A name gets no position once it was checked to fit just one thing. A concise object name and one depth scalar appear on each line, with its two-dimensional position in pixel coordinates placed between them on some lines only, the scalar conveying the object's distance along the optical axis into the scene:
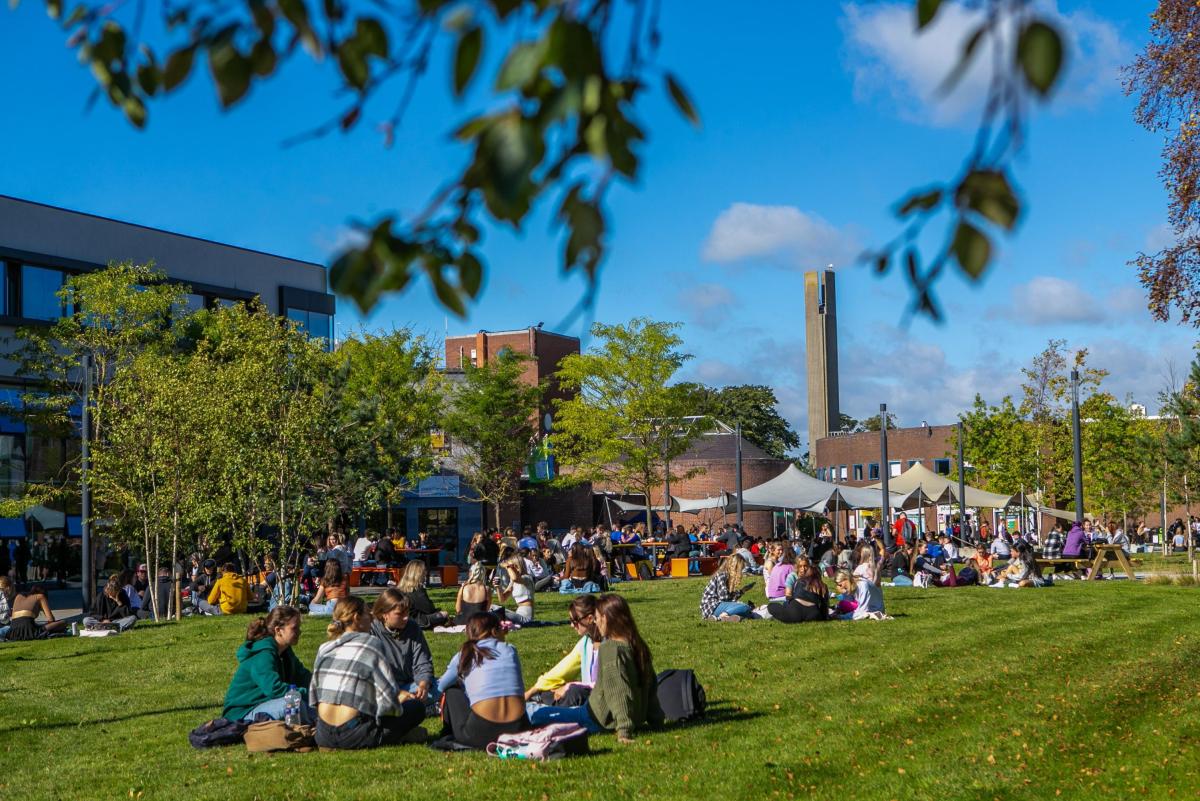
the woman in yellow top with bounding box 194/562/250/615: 23.92
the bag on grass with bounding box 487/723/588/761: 9.50
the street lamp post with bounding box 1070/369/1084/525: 35.41
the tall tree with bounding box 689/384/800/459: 117.88
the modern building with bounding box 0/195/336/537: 42.25
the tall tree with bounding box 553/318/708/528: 51.38
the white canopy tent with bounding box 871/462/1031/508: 45.78
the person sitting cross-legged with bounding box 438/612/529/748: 9.88
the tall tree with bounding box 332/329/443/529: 43.34
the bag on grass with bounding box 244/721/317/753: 10.04
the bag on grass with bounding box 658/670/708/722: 11.11
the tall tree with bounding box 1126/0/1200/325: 18.61
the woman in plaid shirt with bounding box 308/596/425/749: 9.80
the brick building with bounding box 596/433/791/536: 71.81
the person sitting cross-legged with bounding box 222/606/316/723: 10.74
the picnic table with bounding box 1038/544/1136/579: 31.67
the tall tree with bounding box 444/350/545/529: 55.53
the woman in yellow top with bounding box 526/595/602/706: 11.29
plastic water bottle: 10.35
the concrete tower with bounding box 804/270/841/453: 106.56
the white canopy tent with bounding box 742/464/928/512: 41.81
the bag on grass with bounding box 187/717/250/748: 10.50
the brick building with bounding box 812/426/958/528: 91.44
